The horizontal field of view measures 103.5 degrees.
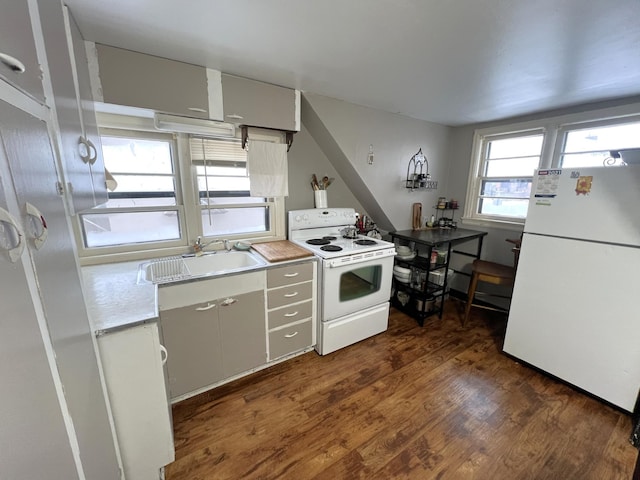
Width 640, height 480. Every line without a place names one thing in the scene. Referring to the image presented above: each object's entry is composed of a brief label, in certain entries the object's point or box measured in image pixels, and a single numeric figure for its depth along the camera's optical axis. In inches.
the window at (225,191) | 83.0
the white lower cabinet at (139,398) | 42.5
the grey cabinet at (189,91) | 58.9
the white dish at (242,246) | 88.2
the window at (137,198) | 71.7
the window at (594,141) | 87.0
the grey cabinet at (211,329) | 63.4
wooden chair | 98.0
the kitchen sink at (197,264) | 70.6
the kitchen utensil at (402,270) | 113.9
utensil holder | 105.9
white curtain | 87.4
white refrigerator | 63.9
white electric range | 84.5
